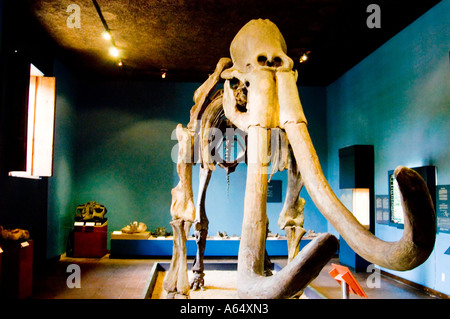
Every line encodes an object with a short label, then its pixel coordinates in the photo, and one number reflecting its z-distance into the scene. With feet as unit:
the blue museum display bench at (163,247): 26.48
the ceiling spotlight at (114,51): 23.12
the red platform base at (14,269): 15.20
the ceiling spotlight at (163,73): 27.64
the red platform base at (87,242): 26.35
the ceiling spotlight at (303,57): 23.63
